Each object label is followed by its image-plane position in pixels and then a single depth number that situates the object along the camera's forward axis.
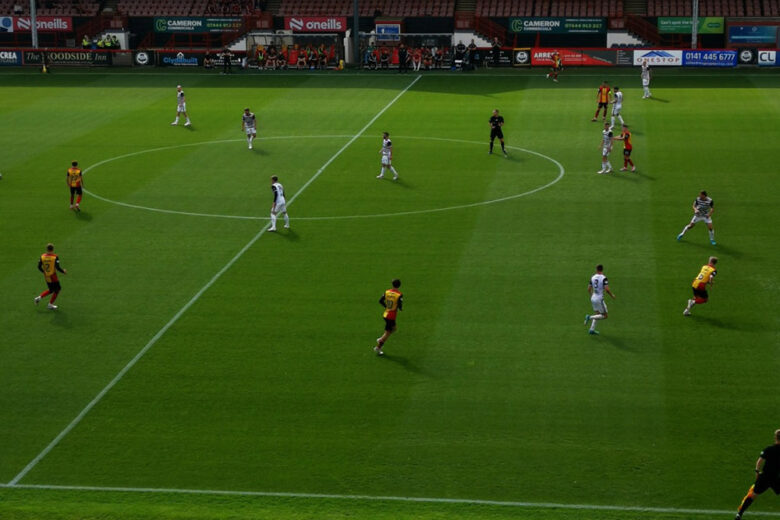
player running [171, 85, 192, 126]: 55.41
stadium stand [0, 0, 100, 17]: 92.75
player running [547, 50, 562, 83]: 69.88
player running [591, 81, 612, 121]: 54.72
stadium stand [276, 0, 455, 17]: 88.44
